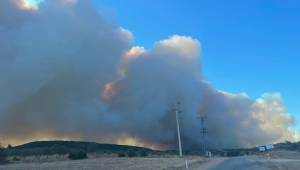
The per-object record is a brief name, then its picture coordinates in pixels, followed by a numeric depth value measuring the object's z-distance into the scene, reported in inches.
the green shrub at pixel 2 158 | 2058.8
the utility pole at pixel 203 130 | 2984.8
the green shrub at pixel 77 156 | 2242.8
